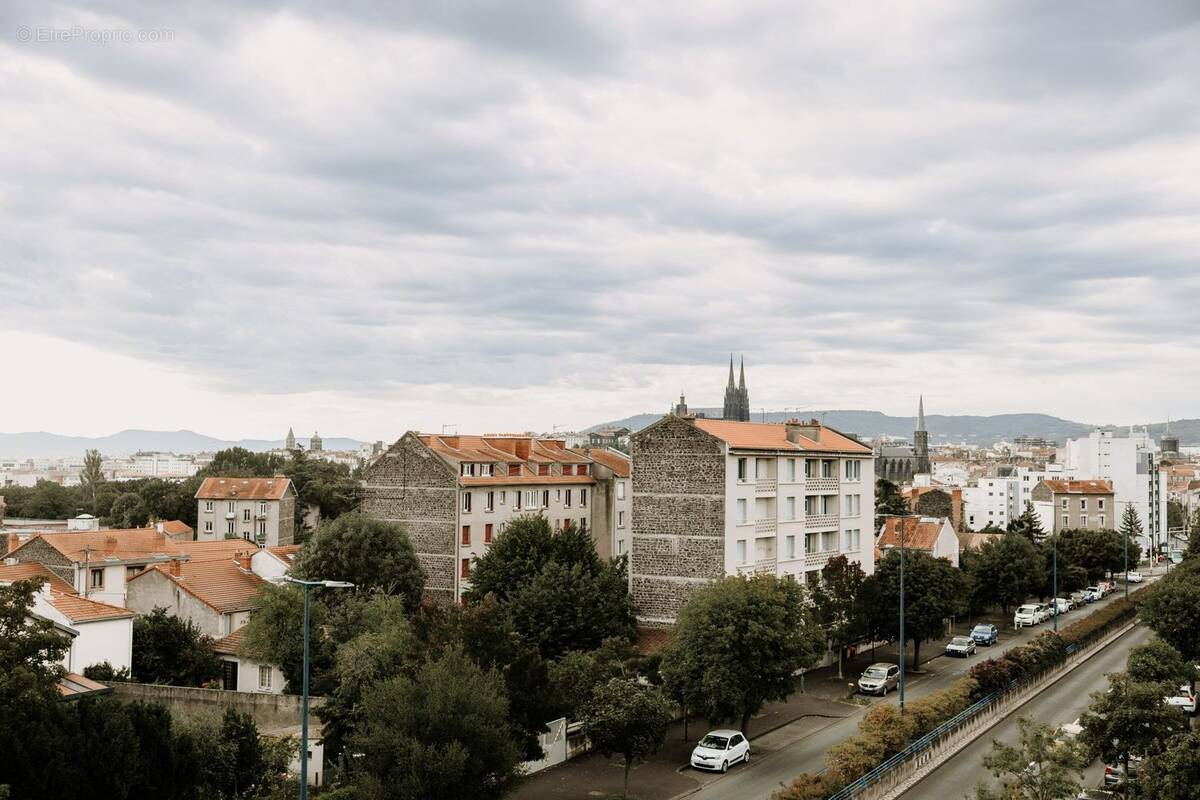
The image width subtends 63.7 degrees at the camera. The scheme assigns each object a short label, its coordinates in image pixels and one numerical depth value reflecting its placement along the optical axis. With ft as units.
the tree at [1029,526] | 325.62
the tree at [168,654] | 142.41
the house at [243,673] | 148.66
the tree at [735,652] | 125.90
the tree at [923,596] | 172.55
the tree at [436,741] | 80.69
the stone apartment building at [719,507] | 177.78
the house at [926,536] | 248.32
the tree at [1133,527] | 358.51
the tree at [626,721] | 104.99
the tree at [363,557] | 174.81
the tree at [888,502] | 325.01
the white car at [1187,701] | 137.08
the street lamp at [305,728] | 76.33
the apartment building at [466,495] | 212.23
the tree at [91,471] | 483.10
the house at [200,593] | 160.66
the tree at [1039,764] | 79.25
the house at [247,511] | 316.19
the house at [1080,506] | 421.18
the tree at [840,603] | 170.81
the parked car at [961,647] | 193.16
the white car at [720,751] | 116.57
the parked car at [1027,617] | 234.17
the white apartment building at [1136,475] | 473.67
